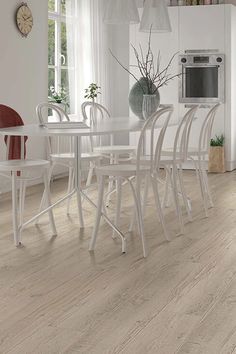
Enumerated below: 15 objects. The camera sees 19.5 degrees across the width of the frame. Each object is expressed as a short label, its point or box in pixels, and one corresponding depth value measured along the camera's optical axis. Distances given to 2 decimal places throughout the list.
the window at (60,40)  7.77
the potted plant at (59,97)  7.60
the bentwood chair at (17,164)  4.36
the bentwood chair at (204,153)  5.30
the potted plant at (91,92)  7.87
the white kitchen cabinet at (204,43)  7.89
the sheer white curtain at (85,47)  7.97
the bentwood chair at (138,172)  4.16
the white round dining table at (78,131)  4.18
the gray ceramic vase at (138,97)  5.57
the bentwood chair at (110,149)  5.62
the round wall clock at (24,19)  6.68
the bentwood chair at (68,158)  5.02
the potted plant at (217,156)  7.99
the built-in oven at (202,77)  7.94
